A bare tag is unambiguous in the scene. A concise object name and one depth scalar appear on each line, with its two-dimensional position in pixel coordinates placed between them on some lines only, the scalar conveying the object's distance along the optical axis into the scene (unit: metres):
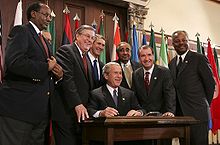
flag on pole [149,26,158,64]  5.26
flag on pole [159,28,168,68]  5.24
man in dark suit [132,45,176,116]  3.16
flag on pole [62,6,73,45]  4.31
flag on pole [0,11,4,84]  3.32
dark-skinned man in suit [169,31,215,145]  3.35
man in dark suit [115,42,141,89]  3.60
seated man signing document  2.85
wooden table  2.37
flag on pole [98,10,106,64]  4.61
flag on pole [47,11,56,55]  4.14
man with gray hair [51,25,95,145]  2.72
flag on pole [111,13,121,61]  4.76
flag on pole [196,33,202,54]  5.77
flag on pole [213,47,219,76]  6.31
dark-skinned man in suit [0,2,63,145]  2.31
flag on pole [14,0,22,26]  3.74
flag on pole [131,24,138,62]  4.87
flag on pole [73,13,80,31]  4.57
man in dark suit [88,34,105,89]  3.12
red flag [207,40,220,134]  5.65
